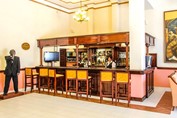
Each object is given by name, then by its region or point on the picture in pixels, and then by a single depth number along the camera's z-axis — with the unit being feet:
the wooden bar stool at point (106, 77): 17.37
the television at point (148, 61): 19.67
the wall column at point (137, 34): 17.71
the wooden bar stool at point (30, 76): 22.91
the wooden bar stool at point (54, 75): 20.77
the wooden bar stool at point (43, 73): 21.44
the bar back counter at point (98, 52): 18.71
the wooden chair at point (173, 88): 14.35
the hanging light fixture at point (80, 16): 23.13
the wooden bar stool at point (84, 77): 18.74
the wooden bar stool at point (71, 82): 19.45
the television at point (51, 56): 24.99
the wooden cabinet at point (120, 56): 26.27
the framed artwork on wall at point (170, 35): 24.04
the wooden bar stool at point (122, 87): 16.52
